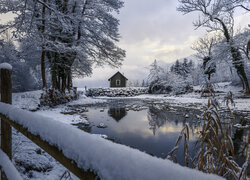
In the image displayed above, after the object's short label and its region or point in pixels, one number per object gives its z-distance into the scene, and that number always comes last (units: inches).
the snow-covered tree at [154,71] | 948.9
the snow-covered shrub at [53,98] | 328.5
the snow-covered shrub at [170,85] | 726.5
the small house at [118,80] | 1277.1
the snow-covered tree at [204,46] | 1104.0
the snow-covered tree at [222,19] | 468.3
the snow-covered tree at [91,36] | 391.6
